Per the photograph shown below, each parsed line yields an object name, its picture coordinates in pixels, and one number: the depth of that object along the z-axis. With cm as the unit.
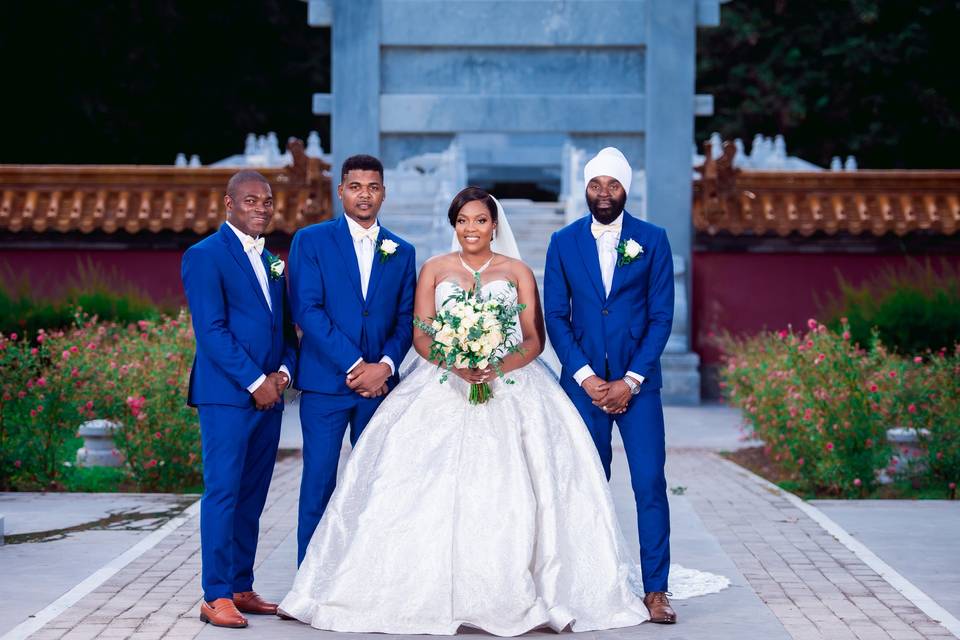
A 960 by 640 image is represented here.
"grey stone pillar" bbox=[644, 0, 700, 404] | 1947
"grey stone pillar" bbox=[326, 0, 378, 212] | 1956
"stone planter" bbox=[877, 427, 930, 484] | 1152
